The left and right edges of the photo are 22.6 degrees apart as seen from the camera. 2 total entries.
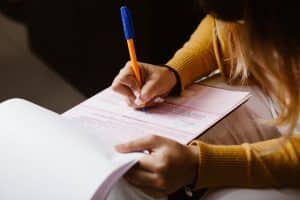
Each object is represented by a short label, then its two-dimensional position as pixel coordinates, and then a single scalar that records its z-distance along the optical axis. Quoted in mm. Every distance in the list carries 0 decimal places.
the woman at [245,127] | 1071
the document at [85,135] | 1119
